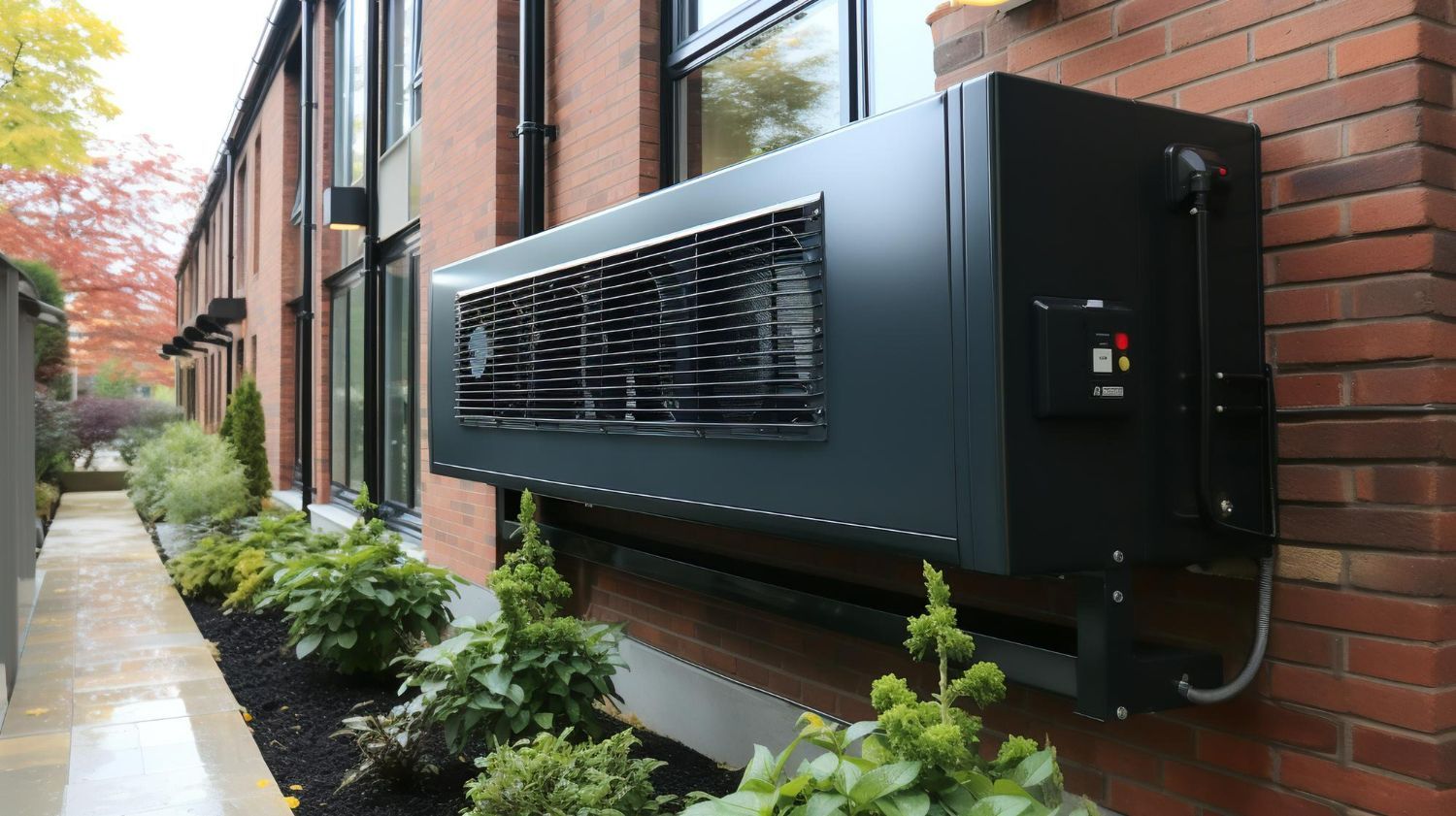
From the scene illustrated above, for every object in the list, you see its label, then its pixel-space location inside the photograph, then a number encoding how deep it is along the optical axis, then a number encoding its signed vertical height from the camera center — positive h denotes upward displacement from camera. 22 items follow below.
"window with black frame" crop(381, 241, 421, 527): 8.48 +0.26
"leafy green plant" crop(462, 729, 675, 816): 2.93 -1.05
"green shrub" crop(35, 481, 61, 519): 12.78 -0.96
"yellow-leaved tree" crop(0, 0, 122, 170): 12.82 +4.32
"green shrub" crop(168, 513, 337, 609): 7.36 -1.06
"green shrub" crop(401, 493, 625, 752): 3.60 -0.88
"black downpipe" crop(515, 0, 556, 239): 5.30 +1.48
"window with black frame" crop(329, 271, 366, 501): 10.63 +0.38
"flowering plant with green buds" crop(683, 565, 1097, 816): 1.94 -0.68
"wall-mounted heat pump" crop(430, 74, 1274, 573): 1.98 +0.16
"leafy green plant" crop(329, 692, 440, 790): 3.80 -1.20
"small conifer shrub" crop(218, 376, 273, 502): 12.11 -0.18
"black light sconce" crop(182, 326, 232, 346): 20.34 +1.70
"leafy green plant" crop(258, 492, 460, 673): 5.26 -0.94
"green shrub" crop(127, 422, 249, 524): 10.71 -0.63
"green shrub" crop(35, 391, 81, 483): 14.64 -0.21
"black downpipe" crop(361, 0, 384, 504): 8.94 +1.06
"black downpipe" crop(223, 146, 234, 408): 19.60 +4.16
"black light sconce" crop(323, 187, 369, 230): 9.35 +1.91
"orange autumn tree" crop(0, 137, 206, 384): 21.34 +4.13
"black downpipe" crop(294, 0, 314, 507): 11.96 +2.27
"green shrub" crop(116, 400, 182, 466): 18.84 -0.08
